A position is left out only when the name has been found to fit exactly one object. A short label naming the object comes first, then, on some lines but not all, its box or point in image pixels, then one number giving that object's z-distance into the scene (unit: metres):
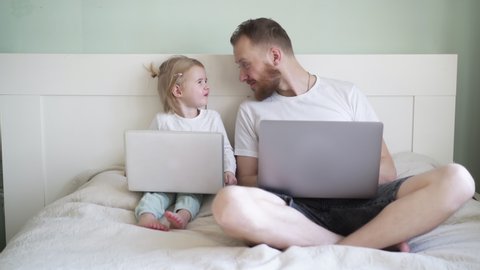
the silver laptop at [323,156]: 0.92
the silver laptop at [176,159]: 1.12
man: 0.87
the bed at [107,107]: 1.56
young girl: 1.43
